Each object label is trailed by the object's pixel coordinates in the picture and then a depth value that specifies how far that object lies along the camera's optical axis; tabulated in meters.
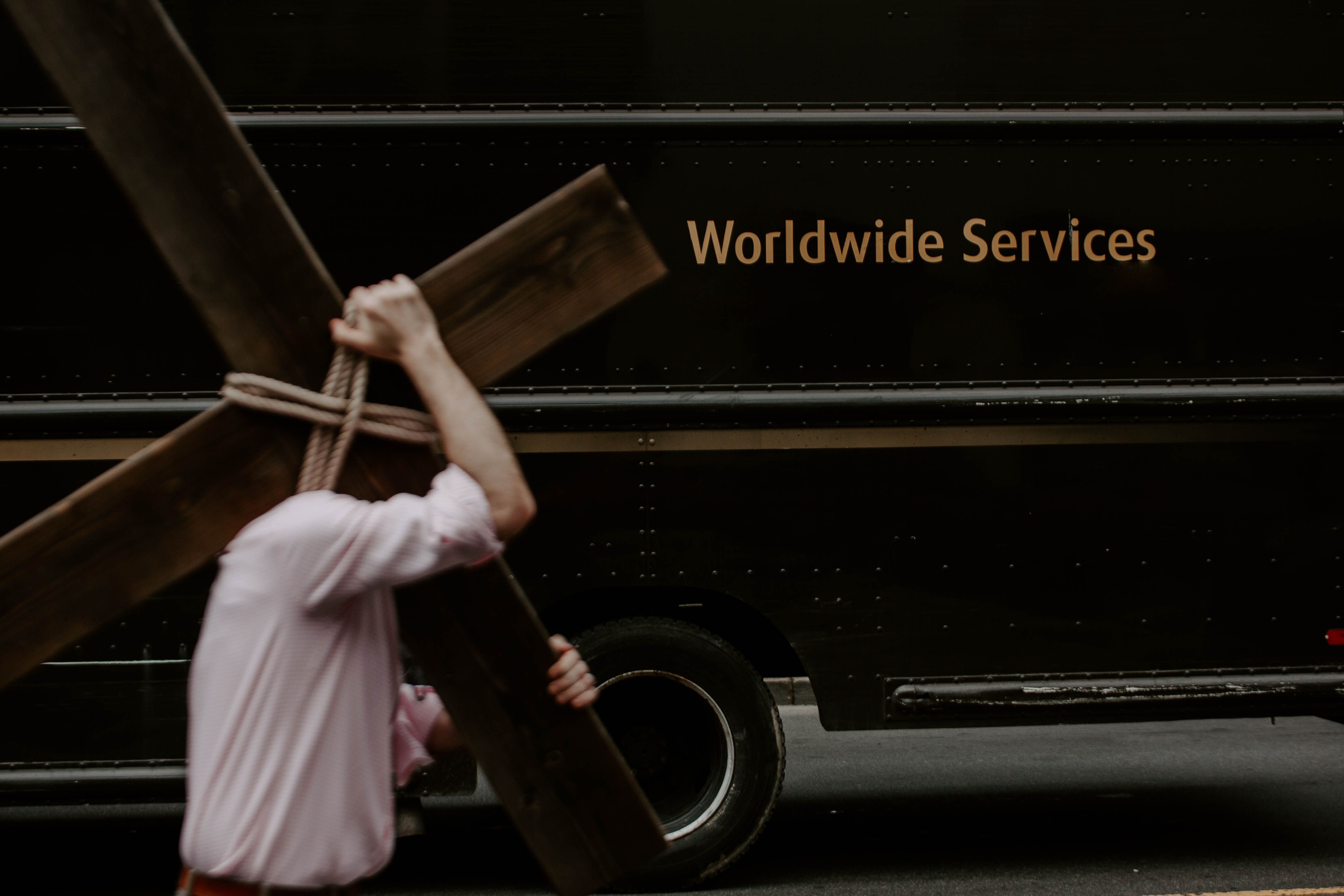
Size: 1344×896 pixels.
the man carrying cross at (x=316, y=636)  6.64
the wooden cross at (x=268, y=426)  6.60
